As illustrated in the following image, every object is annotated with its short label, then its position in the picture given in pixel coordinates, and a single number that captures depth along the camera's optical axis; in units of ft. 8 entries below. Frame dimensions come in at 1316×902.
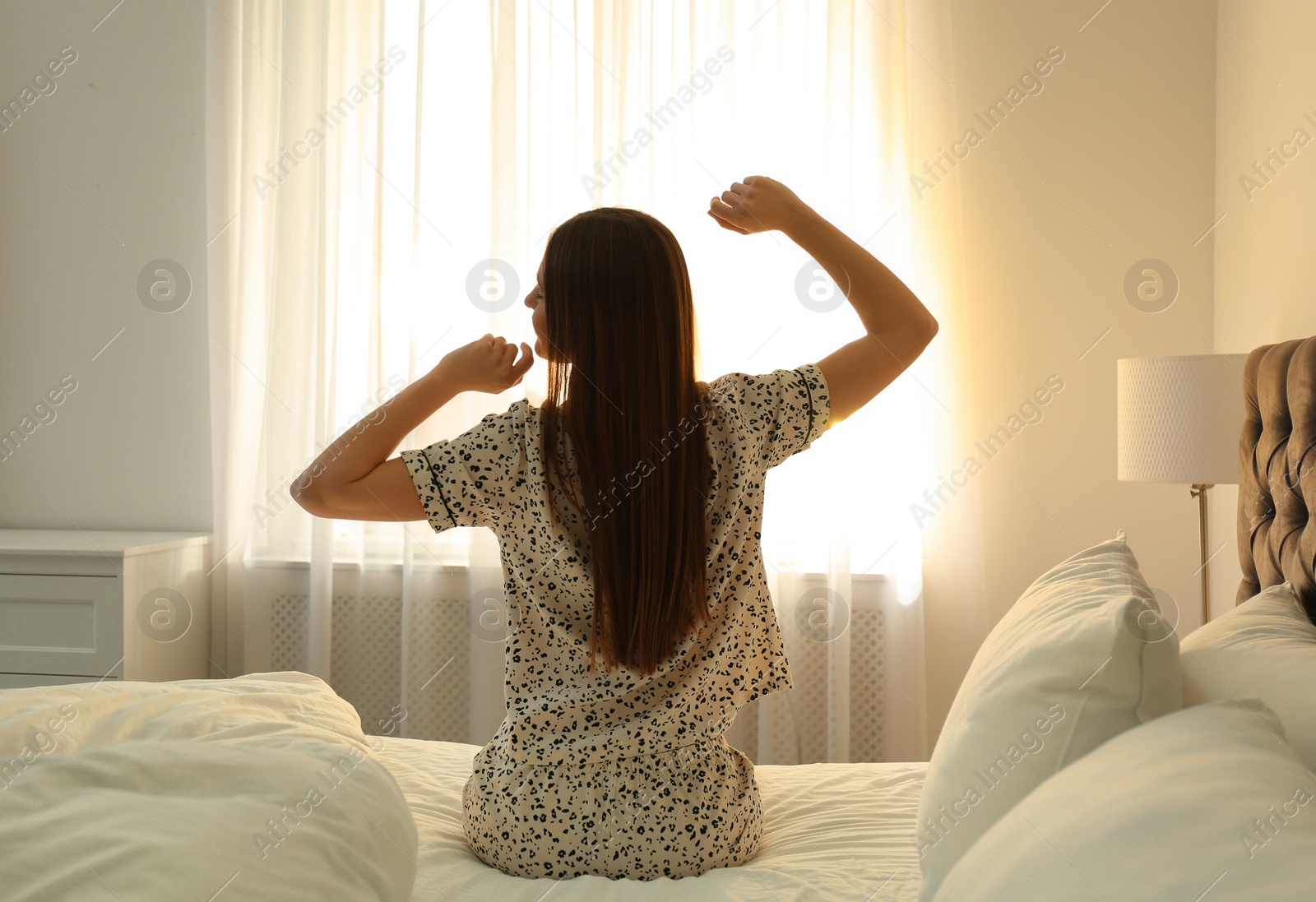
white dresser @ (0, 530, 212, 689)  8.22
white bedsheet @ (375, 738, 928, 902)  3.56
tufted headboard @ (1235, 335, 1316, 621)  4.25
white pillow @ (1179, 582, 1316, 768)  2.96
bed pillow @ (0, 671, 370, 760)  3.22
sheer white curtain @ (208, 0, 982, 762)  8.80
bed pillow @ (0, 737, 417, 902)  2.17
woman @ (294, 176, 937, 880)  3.84
